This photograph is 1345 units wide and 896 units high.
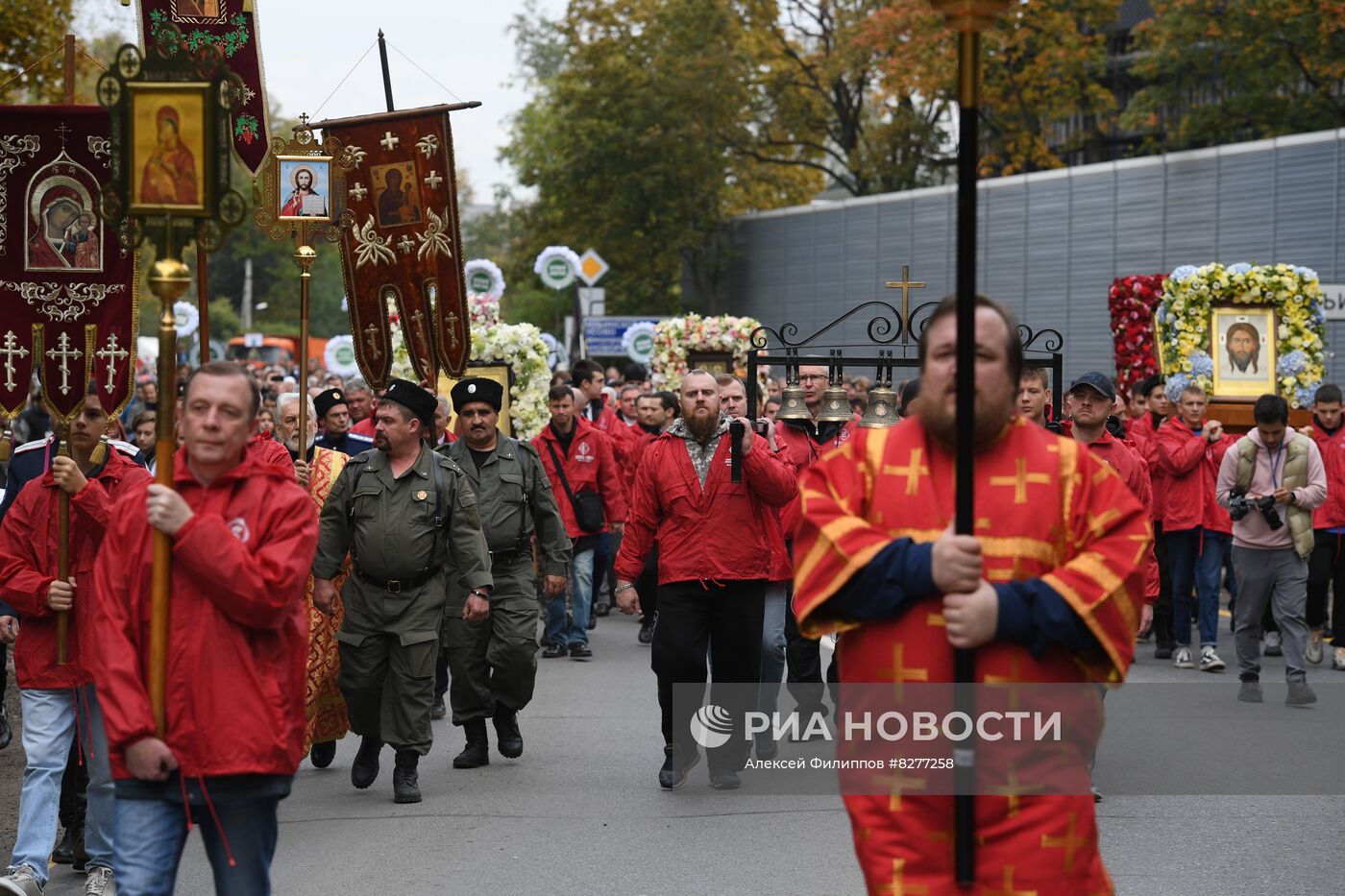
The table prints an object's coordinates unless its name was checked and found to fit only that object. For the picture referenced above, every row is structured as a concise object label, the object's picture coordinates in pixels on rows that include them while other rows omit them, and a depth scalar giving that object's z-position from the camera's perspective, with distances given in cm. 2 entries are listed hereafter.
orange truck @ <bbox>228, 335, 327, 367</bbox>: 5962
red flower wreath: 1923
